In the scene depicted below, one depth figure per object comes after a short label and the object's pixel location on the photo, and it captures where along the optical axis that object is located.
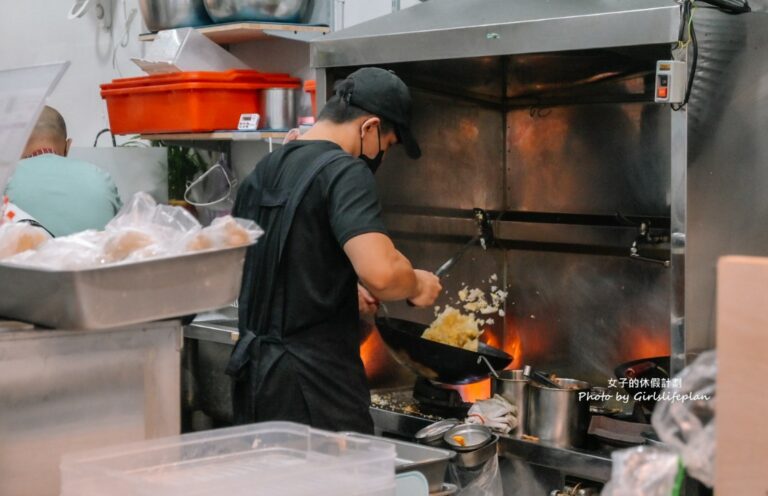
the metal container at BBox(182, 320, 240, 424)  3.84
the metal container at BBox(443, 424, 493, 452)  2.67
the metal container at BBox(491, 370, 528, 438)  2.88
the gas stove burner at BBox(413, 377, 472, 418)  3.10
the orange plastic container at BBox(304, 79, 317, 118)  3.71
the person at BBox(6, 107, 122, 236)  3.49
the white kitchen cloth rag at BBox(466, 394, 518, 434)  2.85
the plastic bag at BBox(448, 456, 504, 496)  2.75
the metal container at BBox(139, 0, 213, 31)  4.13
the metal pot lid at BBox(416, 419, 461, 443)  2.78
